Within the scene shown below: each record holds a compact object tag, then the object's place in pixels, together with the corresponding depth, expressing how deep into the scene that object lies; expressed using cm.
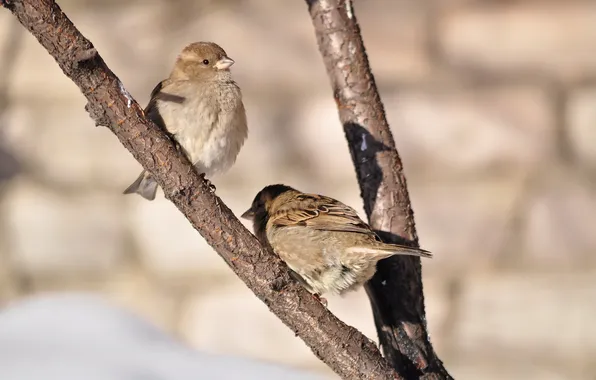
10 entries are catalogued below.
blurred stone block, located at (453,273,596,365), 794
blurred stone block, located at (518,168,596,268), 793
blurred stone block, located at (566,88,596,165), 794
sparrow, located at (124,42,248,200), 376
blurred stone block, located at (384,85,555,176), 791
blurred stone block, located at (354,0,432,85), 805
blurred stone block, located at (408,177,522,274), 793
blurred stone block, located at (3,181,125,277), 820
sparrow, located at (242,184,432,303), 387
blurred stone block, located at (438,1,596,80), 801
